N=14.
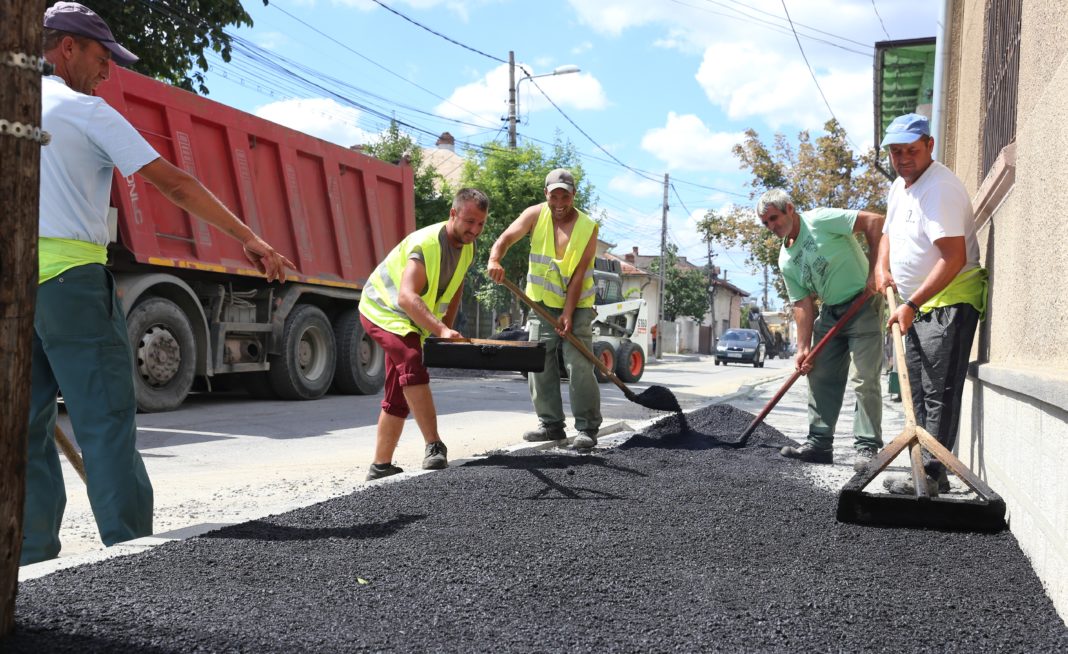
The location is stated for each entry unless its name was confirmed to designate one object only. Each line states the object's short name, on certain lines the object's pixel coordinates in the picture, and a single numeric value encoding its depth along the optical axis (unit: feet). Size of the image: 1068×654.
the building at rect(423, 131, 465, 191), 143.25
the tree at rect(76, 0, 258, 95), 34.06
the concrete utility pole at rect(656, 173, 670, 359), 127.80
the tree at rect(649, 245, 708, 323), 195.93
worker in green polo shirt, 17.97
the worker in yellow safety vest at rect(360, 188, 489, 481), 15.06
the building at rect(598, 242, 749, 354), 182.19
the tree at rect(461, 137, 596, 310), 74.49
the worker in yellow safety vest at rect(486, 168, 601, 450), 18.60
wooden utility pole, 6.55
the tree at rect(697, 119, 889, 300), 71.10
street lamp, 74.49
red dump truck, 26.71
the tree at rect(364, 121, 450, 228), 82.69
